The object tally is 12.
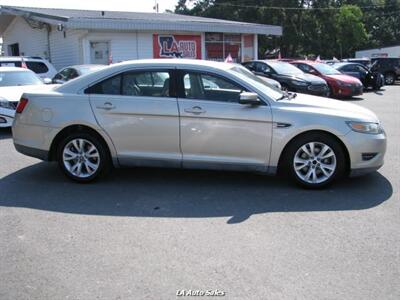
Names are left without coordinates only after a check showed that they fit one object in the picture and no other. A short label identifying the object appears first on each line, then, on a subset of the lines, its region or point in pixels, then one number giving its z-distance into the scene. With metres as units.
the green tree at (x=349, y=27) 58.21
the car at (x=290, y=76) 17.27
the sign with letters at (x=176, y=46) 21.83
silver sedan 5.88
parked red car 19.03
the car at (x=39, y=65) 15.89
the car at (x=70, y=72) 13.69
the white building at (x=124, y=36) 19.92
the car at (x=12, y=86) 10.46
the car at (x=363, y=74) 23.00
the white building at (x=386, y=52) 54.50
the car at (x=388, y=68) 28.38
